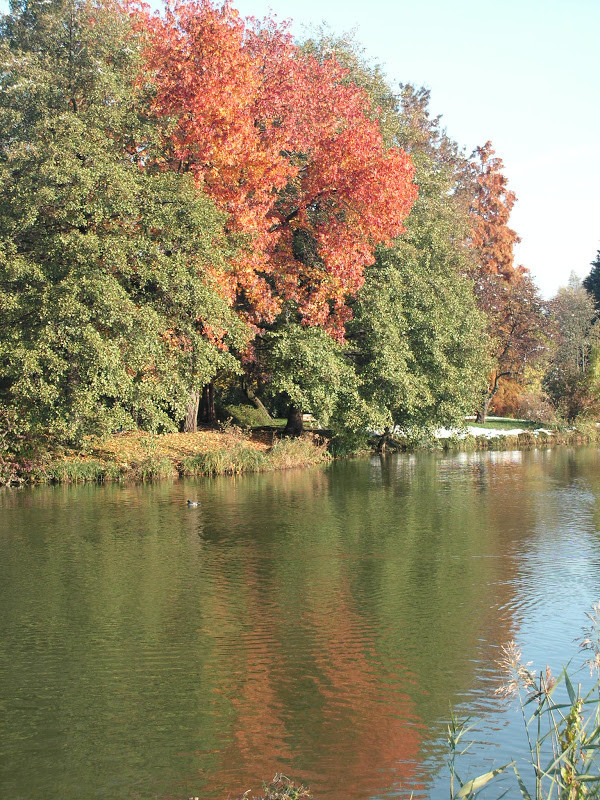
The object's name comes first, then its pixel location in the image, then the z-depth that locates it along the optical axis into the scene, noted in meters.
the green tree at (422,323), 29.95
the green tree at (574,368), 47.25
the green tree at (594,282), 69.21
